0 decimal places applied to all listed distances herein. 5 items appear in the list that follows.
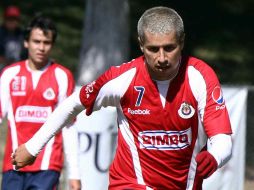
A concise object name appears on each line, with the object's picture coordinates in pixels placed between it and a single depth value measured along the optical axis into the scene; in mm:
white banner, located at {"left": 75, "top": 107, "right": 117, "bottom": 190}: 19234
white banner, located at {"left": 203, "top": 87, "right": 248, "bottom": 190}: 19453
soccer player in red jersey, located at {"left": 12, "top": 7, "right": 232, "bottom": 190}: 11031
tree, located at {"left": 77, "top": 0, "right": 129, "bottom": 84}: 26078
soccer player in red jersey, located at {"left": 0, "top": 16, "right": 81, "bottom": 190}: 14727
